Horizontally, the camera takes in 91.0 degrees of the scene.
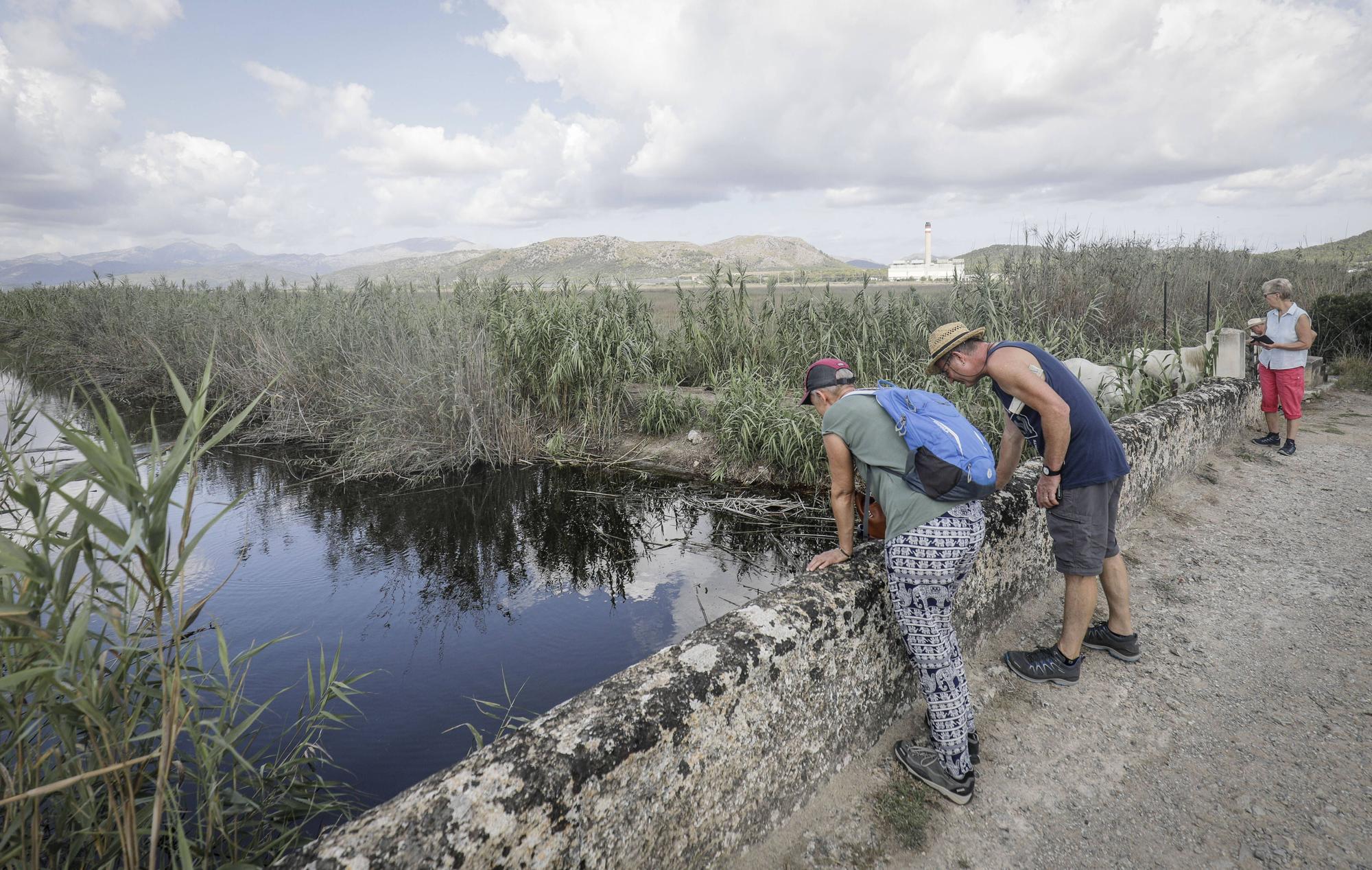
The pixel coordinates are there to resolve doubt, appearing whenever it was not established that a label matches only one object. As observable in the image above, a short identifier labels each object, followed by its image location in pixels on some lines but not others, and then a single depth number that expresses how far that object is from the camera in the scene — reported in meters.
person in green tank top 2.12
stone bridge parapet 1.38
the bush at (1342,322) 9.71
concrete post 6.62
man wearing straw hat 2.50
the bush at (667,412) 7.78
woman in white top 5.81
